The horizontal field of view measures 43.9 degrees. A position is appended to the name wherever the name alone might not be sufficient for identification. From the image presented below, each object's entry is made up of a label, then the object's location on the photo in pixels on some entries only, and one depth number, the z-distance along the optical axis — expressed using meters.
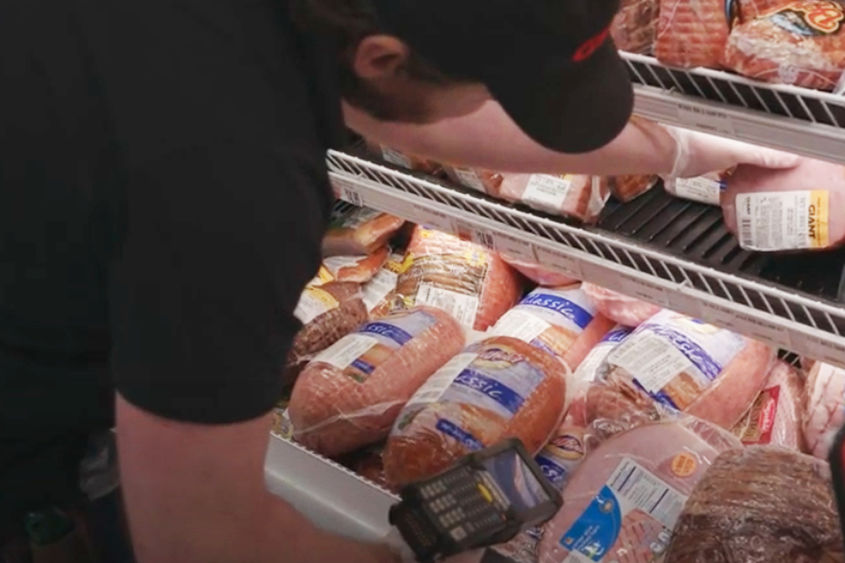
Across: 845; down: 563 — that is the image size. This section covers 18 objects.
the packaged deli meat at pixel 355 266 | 2.13
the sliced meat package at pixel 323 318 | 1.88
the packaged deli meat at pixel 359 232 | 2.17
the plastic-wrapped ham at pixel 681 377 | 1.56
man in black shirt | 0.83
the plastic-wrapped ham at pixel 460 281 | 1.96
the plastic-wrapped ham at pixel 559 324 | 1.84
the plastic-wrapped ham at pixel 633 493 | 1.41
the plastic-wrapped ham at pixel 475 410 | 1.54
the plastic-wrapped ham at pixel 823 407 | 1.55
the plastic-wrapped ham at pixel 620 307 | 1.80
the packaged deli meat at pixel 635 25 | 1.35
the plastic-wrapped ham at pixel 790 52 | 1.15
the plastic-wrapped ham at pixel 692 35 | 1.21
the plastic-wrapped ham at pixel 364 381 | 1.67
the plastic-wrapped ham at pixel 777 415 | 1.58
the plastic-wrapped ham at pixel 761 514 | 1.23
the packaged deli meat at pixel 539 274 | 1.96
